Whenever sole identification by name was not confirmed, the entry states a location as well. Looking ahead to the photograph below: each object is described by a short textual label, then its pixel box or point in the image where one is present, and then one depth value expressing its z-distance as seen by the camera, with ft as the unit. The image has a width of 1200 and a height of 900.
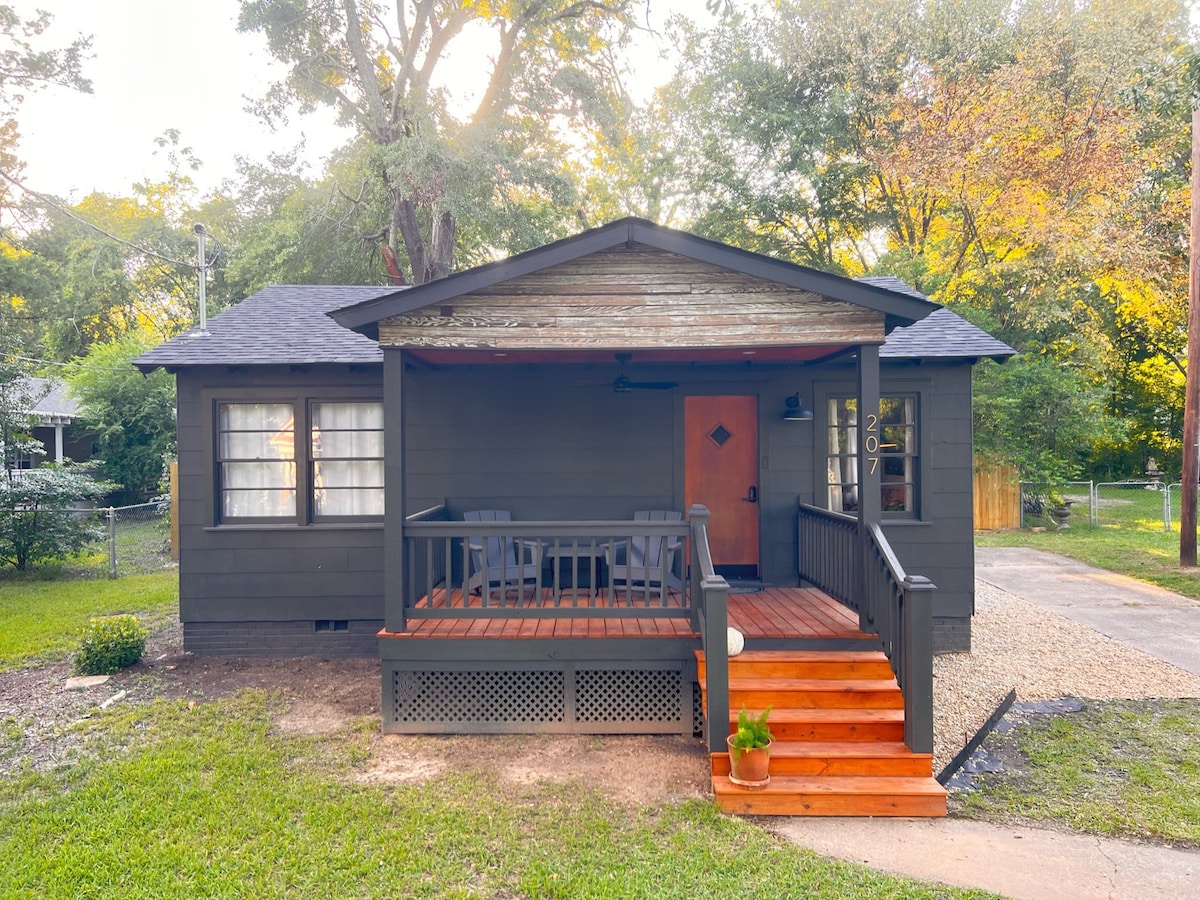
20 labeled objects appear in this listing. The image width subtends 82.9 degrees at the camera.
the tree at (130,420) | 58.08
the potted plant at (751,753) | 12.51
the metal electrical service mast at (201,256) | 34.19
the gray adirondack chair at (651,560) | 19.98
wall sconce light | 21.38
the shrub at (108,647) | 20.33
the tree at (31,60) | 45.55
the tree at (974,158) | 49.98
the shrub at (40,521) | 34.60
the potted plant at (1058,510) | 50.29
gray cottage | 15.90
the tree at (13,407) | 36.96
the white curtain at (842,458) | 22.35
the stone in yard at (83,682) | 19.22
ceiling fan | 21.18
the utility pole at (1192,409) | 34.78
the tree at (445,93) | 44.93
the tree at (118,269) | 73.51
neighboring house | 60.59
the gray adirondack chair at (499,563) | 19.92
